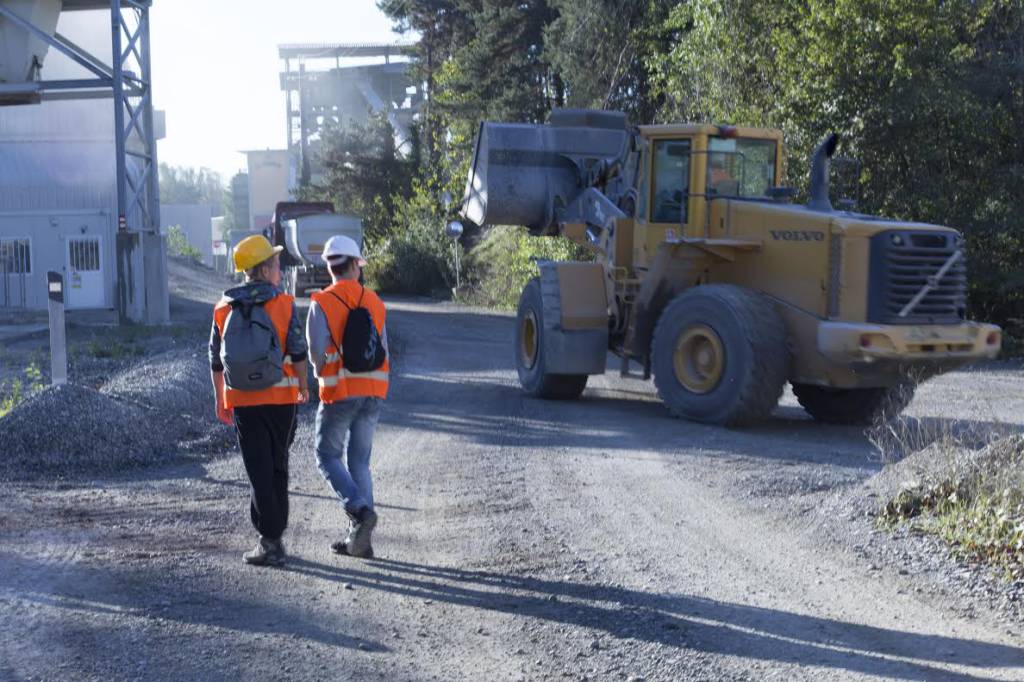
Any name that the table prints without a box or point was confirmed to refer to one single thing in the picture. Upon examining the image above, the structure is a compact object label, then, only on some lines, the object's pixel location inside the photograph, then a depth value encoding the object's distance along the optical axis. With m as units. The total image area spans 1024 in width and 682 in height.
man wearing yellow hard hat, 6.82
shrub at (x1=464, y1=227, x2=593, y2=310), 32.41
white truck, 39.44
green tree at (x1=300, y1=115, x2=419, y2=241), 55.38
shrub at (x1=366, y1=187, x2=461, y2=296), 44.81
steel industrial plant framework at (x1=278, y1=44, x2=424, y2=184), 81.75
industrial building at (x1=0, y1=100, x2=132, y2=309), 35.28
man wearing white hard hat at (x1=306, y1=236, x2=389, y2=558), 7.09
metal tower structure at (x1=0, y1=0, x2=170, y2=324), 25.52
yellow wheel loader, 11.27
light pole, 15.43
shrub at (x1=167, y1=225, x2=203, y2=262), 79.31
